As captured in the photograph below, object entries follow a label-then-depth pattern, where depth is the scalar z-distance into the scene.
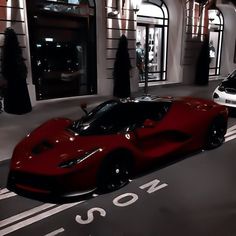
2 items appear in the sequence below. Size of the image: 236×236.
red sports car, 3.28
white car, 7.35
